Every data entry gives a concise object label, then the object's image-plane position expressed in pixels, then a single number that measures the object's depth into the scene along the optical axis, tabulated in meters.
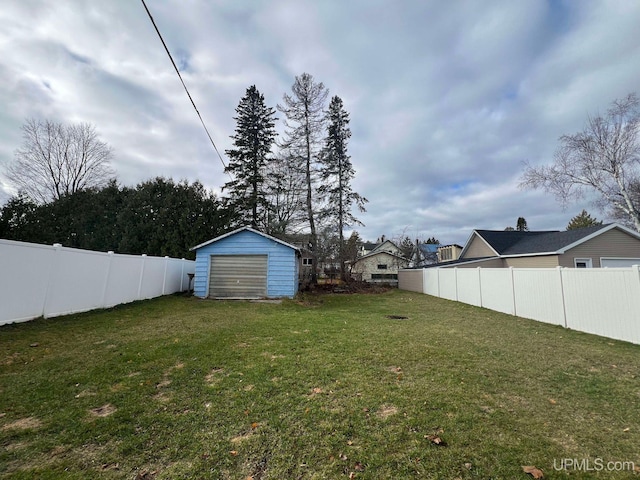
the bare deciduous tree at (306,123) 21.31
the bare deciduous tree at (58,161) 19.55
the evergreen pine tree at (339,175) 22.52
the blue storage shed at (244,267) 12.99
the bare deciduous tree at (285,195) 21.44
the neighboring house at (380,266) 30.80
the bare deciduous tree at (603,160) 16.34
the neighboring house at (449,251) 37.53
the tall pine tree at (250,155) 21.88
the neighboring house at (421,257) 32.53
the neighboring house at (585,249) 13.70
